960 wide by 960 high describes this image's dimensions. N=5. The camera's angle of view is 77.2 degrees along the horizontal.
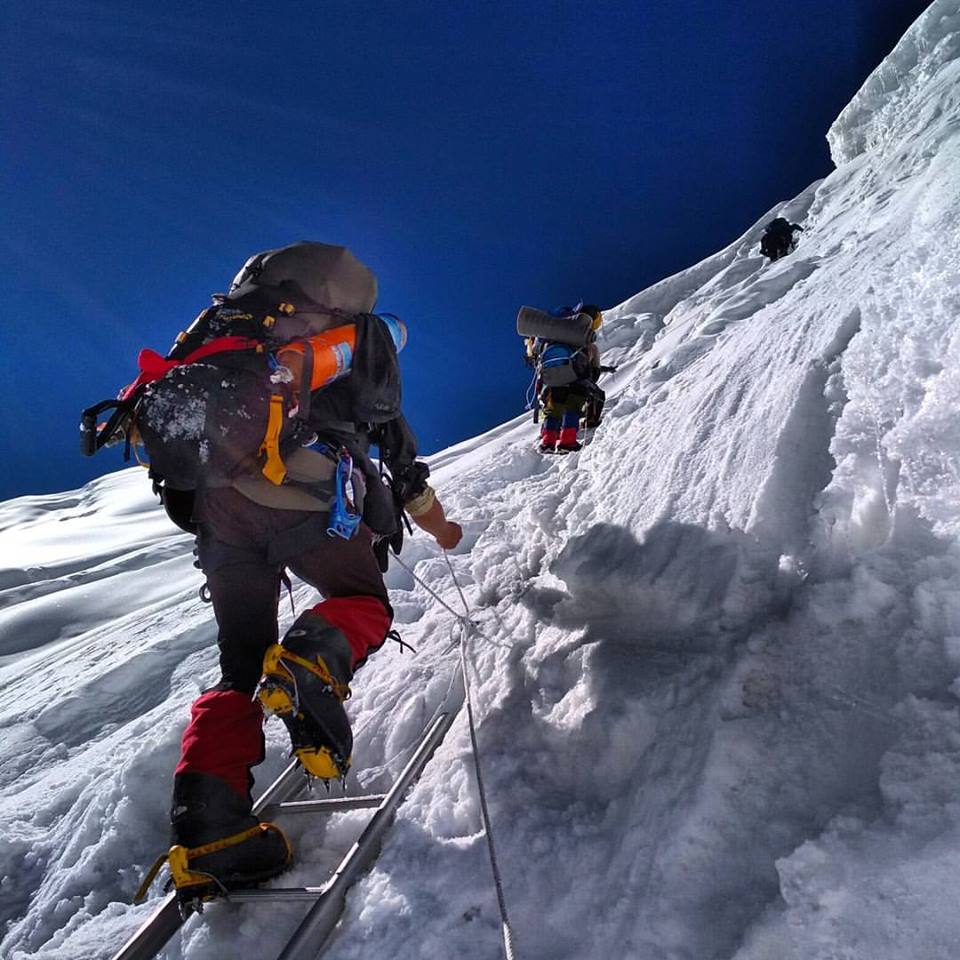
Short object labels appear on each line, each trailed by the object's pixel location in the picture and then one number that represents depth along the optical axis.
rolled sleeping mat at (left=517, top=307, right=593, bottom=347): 5.53
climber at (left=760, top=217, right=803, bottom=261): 12.14
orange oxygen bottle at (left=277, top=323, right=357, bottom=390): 2.07
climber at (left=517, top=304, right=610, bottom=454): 5.35
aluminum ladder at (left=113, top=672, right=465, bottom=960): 1.52
